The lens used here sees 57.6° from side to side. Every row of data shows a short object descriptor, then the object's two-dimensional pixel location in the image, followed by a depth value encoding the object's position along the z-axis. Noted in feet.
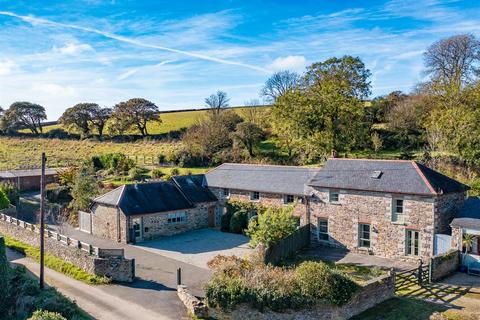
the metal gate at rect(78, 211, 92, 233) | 113.09
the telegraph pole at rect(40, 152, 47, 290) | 69.87
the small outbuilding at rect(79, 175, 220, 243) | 103.19
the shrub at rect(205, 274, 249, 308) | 58.70
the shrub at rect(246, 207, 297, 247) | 83.61
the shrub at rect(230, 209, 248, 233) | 109.50
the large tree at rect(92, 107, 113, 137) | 268.62
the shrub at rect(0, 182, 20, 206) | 139.09
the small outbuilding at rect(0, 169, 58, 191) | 160.35
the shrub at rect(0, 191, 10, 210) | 130.11
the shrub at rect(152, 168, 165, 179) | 160.67
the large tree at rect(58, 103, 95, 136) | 268.62
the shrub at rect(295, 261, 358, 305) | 58.49
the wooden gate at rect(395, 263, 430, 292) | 72.64
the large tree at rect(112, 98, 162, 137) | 250.98
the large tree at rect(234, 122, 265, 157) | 182.80
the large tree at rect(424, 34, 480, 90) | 171.42
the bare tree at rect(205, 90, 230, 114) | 270.05
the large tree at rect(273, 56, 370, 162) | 154.51
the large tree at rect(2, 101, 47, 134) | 280.31
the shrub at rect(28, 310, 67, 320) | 45.80
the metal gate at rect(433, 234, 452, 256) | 81.30
